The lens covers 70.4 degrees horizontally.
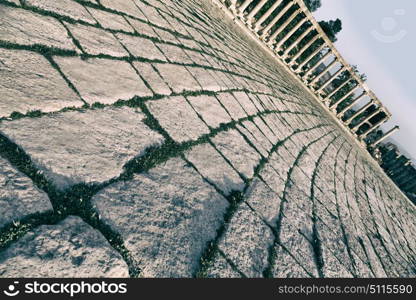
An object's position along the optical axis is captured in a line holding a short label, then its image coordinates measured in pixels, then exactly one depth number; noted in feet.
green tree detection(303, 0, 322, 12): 127.13
